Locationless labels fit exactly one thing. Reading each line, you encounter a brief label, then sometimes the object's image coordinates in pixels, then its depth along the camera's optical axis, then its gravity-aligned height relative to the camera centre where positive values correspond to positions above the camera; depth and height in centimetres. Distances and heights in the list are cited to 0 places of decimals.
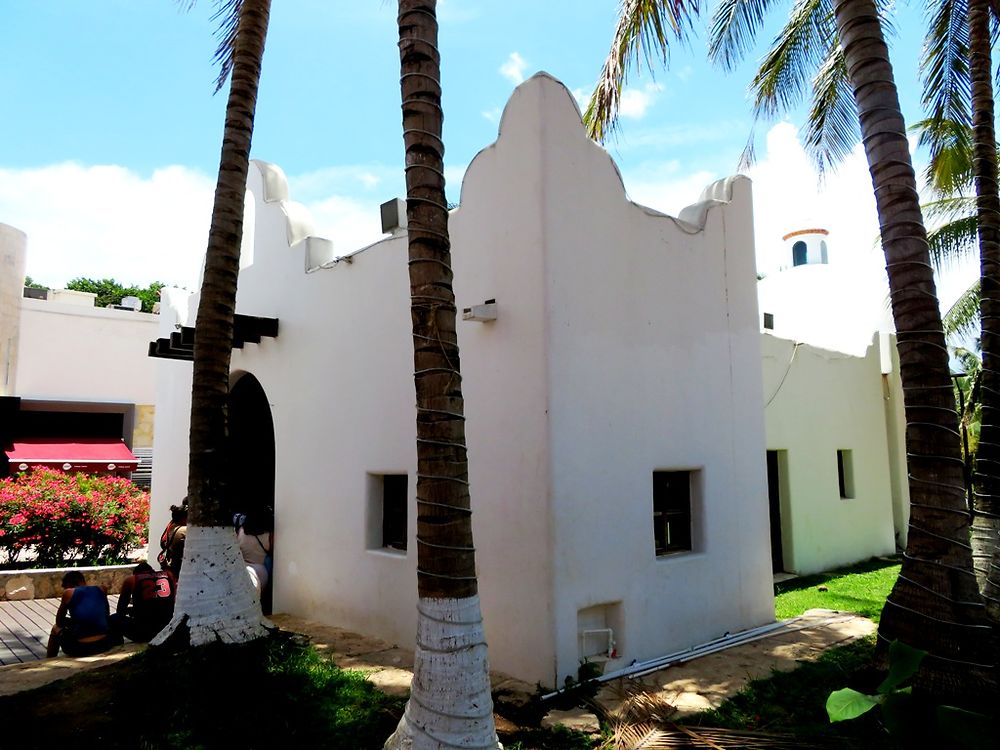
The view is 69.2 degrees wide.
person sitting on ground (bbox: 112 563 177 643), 838 -158
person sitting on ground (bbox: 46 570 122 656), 789 -169
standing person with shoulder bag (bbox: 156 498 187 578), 948 -95
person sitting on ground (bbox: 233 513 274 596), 1035 -111
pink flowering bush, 1228 -85
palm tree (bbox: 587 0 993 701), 542 +34
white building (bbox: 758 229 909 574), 1273 +39
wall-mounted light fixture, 725 +155
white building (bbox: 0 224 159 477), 2059 +274
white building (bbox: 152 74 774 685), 696 +59
